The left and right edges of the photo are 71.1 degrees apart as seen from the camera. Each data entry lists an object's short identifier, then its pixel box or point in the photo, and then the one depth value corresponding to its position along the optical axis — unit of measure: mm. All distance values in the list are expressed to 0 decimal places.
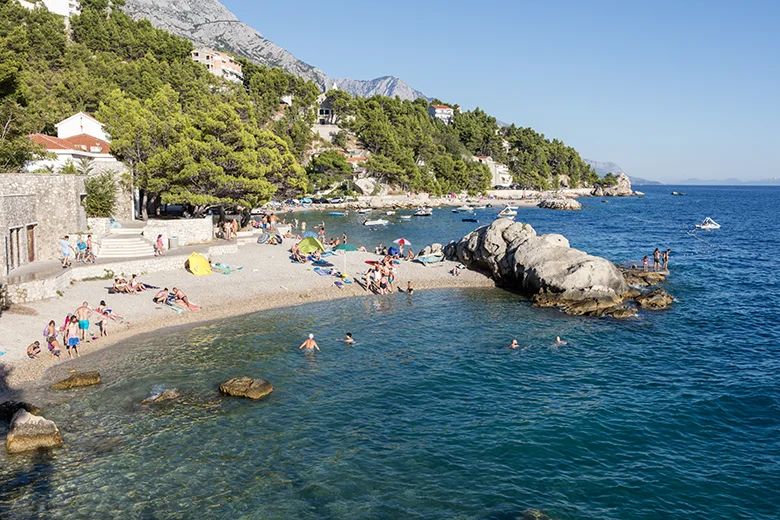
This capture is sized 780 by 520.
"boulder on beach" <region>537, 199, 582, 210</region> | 123500
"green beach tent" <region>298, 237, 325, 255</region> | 38312
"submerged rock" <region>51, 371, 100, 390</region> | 19808
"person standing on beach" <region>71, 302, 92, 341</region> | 23641
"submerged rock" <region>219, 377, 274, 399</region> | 19625
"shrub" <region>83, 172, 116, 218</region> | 40125
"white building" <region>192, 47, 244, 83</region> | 151375
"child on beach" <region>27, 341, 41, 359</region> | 21625
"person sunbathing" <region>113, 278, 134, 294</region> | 28844
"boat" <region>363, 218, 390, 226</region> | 72750
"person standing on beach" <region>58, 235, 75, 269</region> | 30325
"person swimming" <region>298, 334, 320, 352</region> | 24797
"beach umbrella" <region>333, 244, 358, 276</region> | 37938
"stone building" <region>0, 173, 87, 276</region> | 27911
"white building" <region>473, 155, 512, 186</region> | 159125
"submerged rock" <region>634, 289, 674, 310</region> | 33344
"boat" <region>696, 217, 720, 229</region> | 79969
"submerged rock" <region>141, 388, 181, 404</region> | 18984
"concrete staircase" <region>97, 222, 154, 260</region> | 34406
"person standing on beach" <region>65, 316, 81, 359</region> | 22359
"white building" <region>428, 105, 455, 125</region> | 193250
